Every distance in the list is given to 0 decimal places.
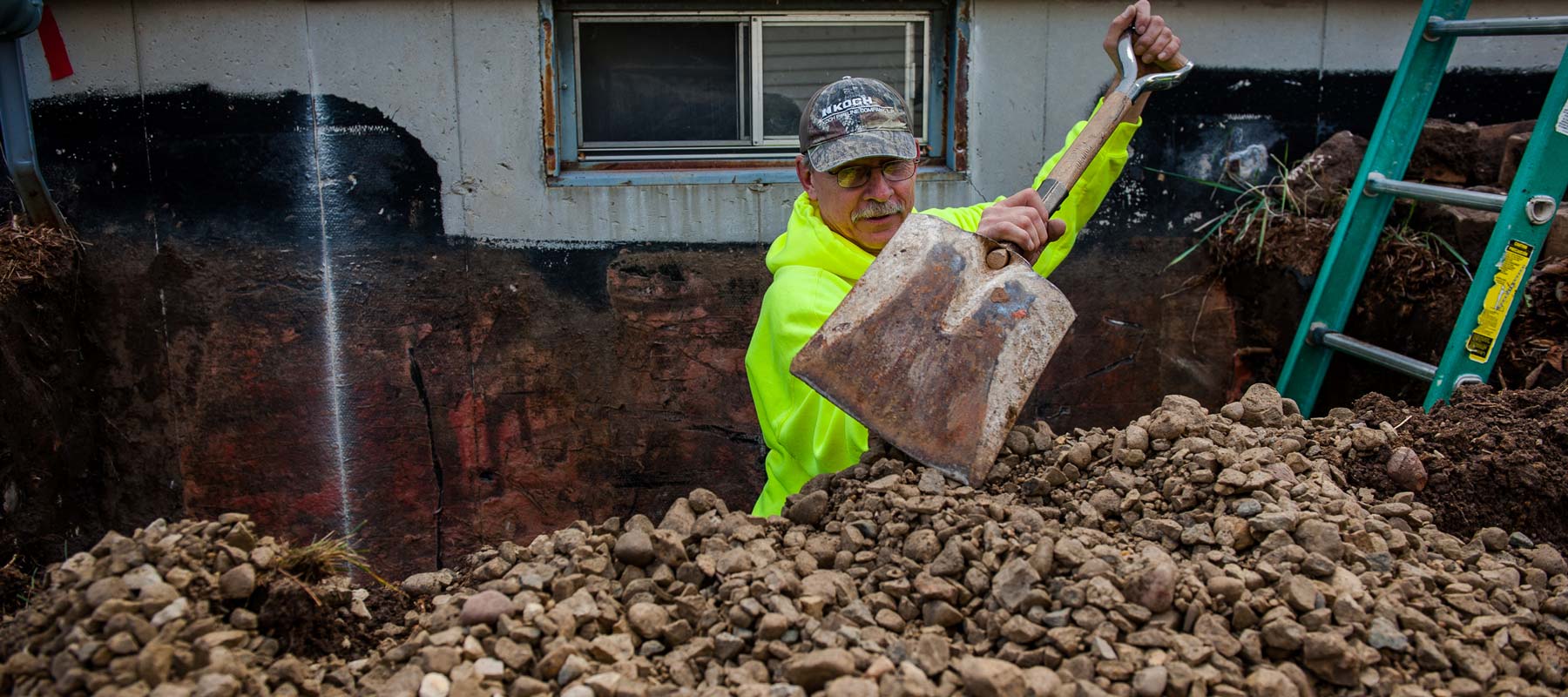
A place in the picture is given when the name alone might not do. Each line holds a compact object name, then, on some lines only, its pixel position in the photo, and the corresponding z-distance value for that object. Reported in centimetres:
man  254
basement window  383
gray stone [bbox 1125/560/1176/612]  189
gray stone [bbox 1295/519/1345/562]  202
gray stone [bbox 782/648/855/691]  175
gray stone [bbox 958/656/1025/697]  173
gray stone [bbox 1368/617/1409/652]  184
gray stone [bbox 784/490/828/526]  223
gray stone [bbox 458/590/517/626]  194
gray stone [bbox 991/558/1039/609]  190
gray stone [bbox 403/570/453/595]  226
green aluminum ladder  299
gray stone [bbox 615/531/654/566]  208
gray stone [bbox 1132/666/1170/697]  174
